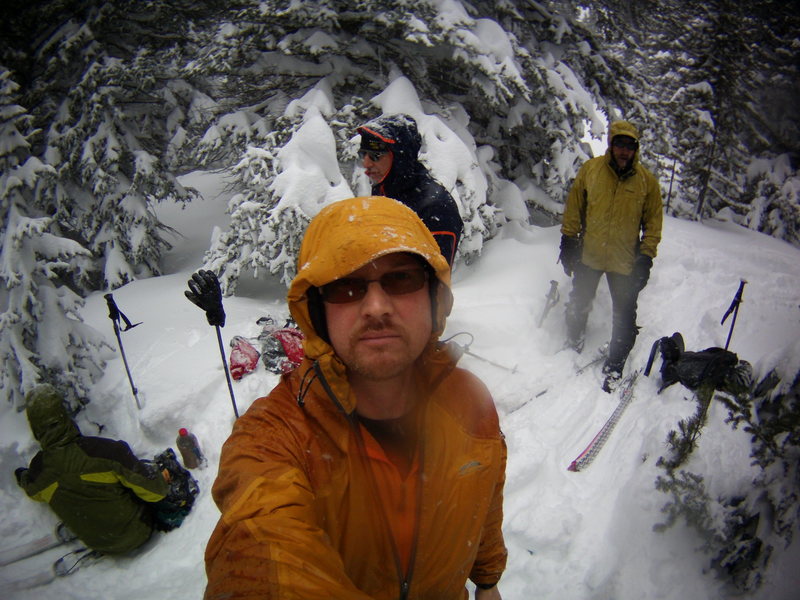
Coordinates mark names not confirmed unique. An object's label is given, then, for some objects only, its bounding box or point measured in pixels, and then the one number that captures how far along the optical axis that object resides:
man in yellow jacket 4.35
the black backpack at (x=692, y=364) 3.50
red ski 3.71
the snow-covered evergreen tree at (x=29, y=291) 5.25
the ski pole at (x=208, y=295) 3.82
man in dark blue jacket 3.34
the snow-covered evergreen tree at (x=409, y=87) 6.26
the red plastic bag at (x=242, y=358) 5.19
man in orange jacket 1.39
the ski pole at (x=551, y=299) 5.62
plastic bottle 4.52
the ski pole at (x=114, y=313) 4.66
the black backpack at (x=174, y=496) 4.21
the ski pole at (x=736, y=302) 4.04
